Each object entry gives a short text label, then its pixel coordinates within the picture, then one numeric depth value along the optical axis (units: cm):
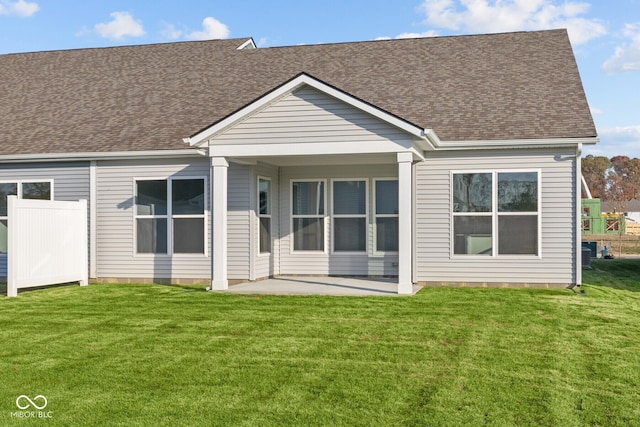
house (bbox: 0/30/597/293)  1322
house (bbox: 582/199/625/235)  4290
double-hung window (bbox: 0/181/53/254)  1591
